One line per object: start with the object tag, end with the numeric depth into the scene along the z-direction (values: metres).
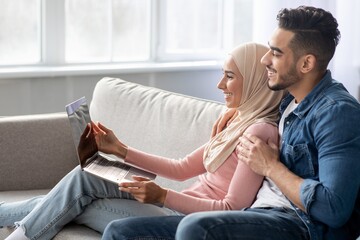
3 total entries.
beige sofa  2.89
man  2.04
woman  2.30
